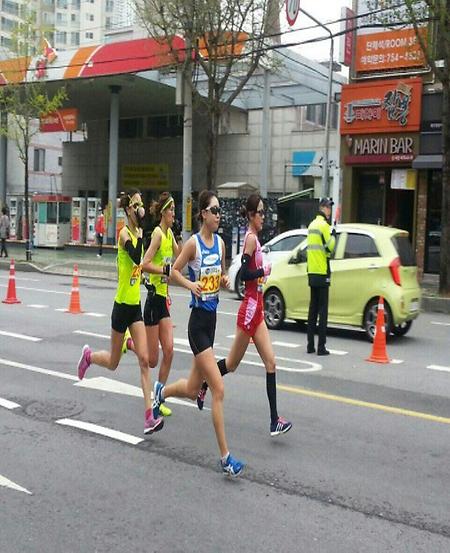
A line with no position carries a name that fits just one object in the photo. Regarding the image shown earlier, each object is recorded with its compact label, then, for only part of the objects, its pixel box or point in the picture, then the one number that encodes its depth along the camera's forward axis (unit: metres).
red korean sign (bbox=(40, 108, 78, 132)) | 29.52
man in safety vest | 9.45
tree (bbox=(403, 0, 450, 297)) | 14.90
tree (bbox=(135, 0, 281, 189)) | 19.41
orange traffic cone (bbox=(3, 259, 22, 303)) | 14.36
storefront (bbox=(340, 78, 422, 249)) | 20.28
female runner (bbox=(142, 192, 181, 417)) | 6.41
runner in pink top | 5.79
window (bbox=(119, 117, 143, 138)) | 39.12
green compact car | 10.62
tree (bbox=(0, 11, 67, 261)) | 25.56
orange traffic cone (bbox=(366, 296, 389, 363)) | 9.21
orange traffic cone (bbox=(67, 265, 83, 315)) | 13.18
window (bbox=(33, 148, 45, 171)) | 53.19
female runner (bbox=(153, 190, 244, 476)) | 5.12
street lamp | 23.64
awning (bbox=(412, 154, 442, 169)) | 19.41
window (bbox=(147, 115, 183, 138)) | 37.06
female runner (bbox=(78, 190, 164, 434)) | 6.03
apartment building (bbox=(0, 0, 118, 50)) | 105.38
